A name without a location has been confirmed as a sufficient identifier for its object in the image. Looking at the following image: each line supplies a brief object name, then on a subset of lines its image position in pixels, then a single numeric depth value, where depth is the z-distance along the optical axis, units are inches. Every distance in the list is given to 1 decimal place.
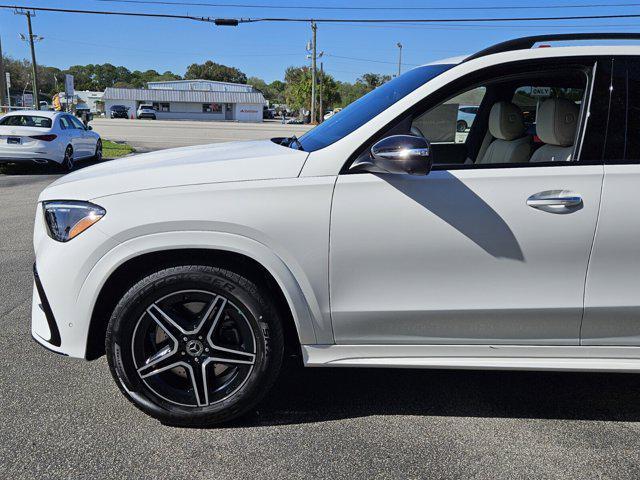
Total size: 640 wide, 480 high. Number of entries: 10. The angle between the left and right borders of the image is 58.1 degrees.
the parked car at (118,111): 2997.0
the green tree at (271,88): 6025.6
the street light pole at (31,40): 1638.5
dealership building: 3371.1
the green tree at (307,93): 3103.1
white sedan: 519.8
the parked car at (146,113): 2839.6
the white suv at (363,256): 105.0
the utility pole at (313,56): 2038.6
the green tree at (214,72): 6003.9
